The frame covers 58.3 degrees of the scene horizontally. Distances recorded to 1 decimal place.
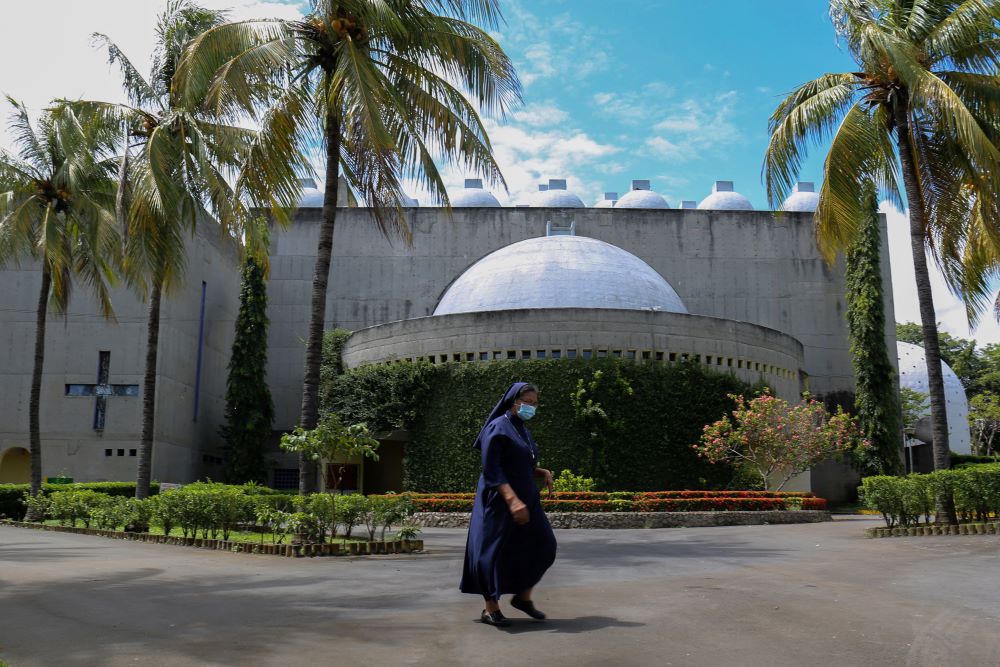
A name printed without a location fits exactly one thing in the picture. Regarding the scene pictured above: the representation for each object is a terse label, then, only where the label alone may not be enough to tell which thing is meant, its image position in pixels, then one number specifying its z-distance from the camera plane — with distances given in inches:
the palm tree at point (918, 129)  602.5
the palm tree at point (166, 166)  702.0
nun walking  246.7
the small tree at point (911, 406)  1782.0
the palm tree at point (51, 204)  844.6
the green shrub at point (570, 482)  954.7
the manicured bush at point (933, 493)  569.9
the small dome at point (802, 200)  1835.6
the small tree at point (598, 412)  1011.9
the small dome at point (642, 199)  1877.5
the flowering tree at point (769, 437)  1005.8
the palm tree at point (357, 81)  571.2
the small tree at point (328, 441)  527.2
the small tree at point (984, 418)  1957.2
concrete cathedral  1102.4
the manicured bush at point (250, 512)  510.6
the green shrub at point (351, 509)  516.7
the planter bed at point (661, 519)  846.5
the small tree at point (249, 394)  1379.2
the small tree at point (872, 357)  1434.5
